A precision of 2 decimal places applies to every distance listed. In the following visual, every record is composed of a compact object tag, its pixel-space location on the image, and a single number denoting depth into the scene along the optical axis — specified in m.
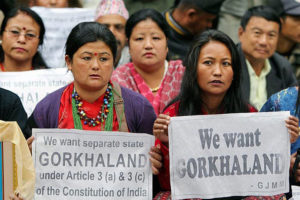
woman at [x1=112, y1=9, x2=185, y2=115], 9.74
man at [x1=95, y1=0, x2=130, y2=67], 11.27
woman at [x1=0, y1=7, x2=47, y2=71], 9.90
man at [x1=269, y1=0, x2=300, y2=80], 12.45
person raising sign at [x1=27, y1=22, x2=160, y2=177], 8.27
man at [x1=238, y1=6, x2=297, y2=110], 11.00
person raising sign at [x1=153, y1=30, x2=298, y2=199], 8.38
